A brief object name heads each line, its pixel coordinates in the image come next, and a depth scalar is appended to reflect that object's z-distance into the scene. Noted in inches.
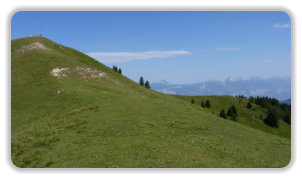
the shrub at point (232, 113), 4484.7
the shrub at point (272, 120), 4982.8
